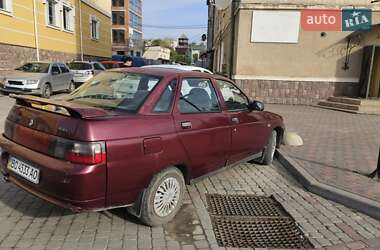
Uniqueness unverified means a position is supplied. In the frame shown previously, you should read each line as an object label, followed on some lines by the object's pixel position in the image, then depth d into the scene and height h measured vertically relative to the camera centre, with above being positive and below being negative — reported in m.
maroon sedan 2.94 -0.75
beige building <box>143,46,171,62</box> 68.17 +2.55
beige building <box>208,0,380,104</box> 13.68 +0.60
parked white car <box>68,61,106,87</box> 18.14 -0.41
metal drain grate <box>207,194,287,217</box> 4.05 -1.71
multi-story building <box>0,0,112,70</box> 16.83 +1.98
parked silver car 13.04 -0.74
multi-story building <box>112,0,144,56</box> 63.81 +6.67
